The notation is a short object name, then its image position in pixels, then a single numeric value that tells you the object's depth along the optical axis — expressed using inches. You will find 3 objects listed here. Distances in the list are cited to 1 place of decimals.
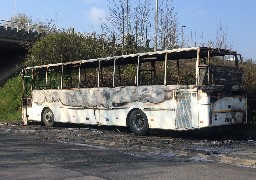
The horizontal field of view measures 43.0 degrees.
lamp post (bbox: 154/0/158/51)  798.7
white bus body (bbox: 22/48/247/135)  377.9
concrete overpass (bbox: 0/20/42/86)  1308.2
